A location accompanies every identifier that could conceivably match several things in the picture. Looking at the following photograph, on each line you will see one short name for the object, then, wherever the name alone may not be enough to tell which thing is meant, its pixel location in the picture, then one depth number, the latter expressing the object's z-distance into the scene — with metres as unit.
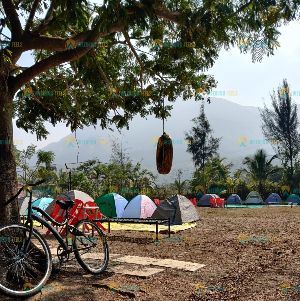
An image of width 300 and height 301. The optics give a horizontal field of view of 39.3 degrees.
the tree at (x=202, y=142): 56.44
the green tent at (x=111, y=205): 18.41
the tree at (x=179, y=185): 40.75
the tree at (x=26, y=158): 31.56
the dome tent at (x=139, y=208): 17.03
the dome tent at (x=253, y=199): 37.85
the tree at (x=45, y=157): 21.22
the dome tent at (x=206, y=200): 32.54
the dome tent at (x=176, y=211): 15.33
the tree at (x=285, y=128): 48.94
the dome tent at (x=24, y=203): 19.03
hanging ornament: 9.42
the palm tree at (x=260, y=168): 41.56
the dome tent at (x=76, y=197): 14.93
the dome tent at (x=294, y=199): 35.33
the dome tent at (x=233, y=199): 38.06
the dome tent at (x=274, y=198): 38.16
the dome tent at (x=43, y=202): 18.66
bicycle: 4.79
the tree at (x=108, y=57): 5.87
